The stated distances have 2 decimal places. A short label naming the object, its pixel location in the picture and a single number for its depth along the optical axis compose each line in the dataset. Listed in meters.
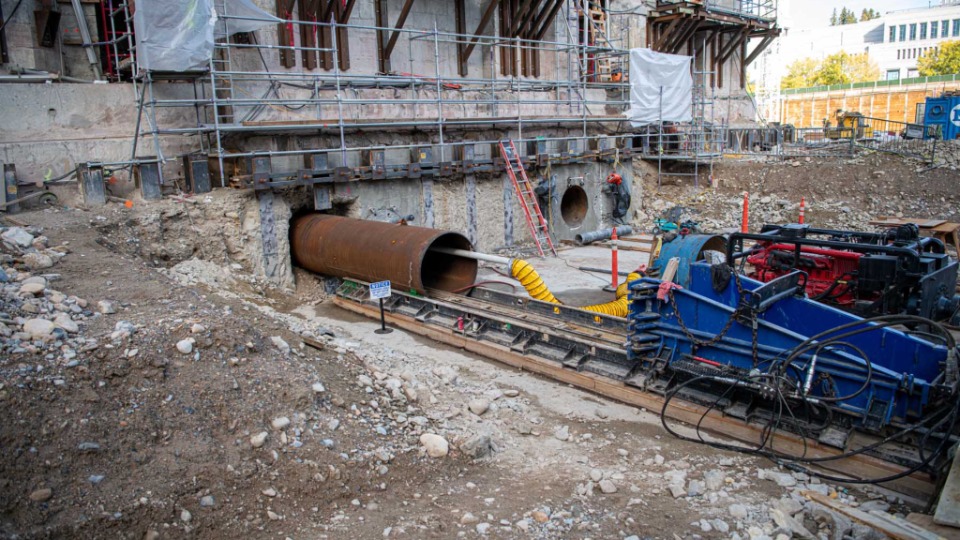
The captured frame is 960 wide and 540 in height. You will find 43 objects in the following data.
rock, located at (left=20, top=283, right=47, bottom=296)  7.13
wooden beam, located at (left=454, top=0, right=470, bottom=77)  18.36
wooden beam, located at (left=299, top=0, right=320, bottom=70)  15.15
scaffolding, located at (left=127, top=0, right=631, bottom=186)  12.95
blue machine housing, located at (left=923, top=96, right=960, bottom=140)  26.64
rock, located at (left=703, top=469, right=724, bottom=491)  5.89
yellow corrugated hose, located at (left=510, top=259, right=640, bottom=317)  9.91
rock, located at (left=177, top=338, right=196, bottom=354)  6.42
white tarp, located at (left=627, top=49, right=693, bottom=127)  20.77
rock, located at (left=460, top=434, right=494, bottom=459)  6.28
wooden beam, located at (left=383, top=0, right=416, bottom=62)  15.85
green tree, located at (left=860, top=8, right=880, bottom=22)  108.94
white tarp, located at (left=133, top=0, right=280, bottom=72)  11.41
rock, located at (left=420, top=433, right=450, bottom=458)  6.19
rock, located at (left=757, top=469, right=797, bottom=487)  6.04
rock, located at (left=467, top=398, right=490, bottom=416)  7.37
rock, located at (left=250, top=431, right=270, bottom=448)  5.65
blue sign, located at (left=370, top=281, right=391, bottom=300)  9.84
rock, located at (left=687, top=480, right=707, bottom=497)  5.79
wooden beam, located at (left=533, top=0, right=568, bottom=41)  19.45
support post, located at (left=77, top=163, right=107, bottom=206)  11.47
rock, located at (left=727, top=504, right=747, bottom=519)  5.40
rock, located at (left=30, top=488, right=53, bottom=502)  4.67
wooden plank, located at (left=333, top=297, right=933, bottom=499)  6.00
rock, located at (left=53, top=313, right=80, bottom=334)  6.49
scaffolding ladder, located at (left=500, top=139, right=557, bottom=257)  16.22
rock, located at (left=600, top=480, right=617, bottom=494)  5.79
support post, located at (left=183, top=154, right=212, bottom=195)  12.27
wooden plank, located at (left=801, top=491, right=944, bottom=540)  4.86
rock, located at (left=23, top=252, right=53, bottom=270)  8.36
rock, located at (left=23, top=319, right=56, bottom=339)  6.23
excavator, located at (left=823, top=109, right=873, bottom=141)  26.77
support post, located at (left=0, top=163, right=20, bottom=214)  10.95
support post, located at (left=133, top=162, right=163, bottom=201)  11.95
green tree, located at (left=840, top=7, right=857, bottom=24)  107.22
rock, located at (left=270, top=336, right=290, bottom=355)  7.22
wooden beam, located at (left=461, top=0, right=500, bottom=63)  17.89
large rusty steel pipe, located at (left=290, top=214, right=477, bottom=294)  10.62
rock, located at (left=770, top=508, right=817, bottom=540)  5.10
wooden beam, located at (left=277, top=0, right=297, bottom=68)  14.62
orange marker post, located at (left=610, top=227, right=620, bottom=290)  11.94
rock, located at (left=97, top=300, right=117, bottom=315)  7.28
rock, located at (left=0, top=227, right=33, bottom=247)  8.82
